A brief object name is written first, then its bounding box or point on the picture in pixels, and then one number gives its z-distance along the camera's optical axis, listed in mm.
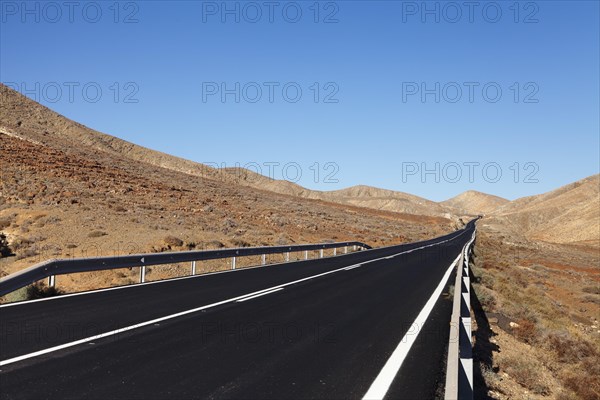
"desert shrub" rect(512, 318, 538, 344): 11902
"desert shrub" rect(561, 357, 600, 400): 8969
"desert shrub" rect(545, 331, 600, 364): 11055
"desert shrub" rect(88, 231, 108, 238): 23578
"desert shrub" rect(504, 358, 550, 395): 8005
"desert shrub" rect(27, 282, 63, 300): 11281
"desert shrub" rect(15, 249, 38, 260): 19492
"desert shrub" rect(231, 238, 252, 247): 27323
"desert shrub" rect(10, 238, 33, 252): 21433
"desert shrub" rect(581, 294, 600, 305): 27703
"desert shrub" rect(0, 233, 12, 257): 20402
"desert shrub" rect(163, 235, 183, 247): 23359
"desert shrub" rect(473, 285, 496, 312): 14342
